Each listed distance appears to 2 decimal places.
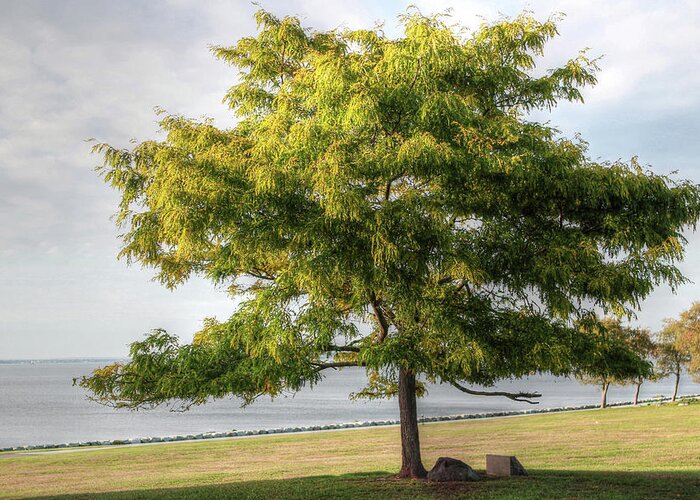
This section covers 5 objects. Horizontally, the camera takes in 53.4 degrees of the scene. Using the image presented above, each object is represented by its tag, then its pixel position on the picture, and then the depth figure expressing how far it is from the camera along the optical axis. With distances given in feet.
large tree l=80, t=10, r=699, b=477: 41.29
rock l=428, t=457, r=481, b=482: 49.98
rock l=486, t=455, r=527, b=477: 54.44
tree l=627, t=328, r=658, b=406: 172.71
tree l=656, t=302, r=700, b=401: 174.29
